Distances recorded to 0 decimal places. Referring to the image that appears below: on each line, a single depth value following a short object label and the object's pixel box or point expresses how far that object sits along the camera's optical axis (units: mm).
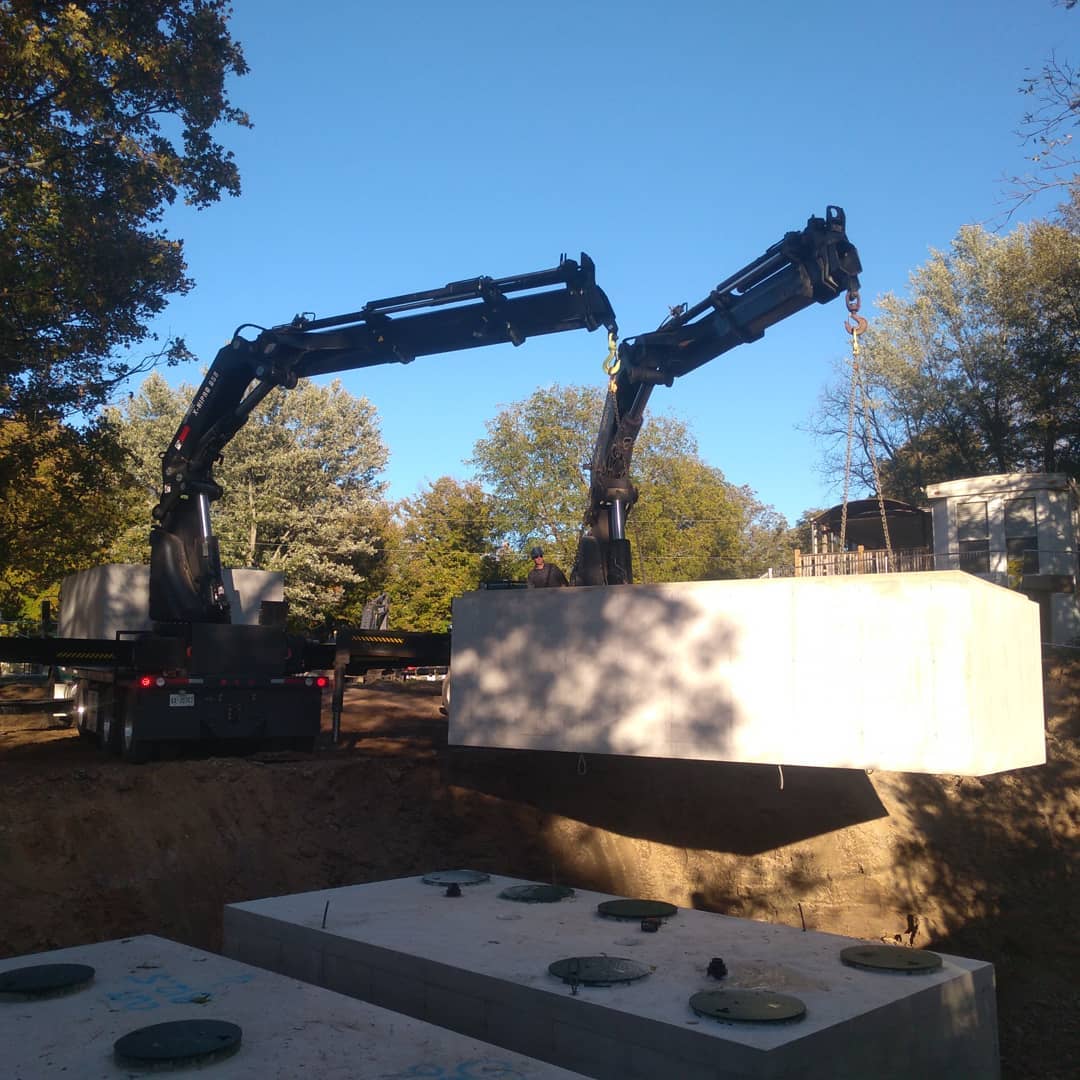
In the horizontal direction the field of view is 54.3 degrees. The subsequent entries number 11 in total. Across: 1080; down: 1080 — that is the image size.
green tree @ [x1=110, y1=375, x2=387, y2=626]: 40438
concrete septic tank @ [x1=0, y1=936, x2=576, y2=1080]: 4438
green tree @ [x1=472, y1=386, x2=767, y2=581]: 45719
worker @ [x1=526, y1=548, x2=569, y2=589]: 13359
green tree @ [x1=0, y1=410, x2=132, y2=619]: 18969
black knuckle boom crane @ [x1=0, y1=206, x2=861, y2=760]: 12414
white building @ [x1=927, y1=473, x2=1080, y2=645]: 25172
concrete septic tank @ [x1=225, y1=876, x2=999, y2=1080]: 5379
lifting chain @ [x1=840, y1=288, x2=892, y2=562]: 10062
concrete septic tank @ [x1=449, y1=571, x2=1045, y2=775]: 8258
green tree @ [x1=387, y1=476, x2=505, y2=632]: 46562
